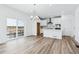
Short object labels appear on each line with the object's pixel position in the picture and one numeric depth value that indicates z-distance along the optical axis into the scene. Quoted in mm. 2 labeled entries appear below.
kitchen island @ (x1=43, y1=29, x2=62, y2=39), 4567
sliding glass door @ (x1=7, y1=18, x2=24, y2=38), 3870
